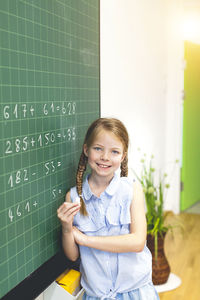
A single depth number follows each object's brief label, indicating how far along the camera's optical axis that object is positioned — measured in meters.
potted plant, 2.65
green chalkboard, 1.07
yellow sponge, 1.40
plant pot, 2.66
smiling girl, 1.35
